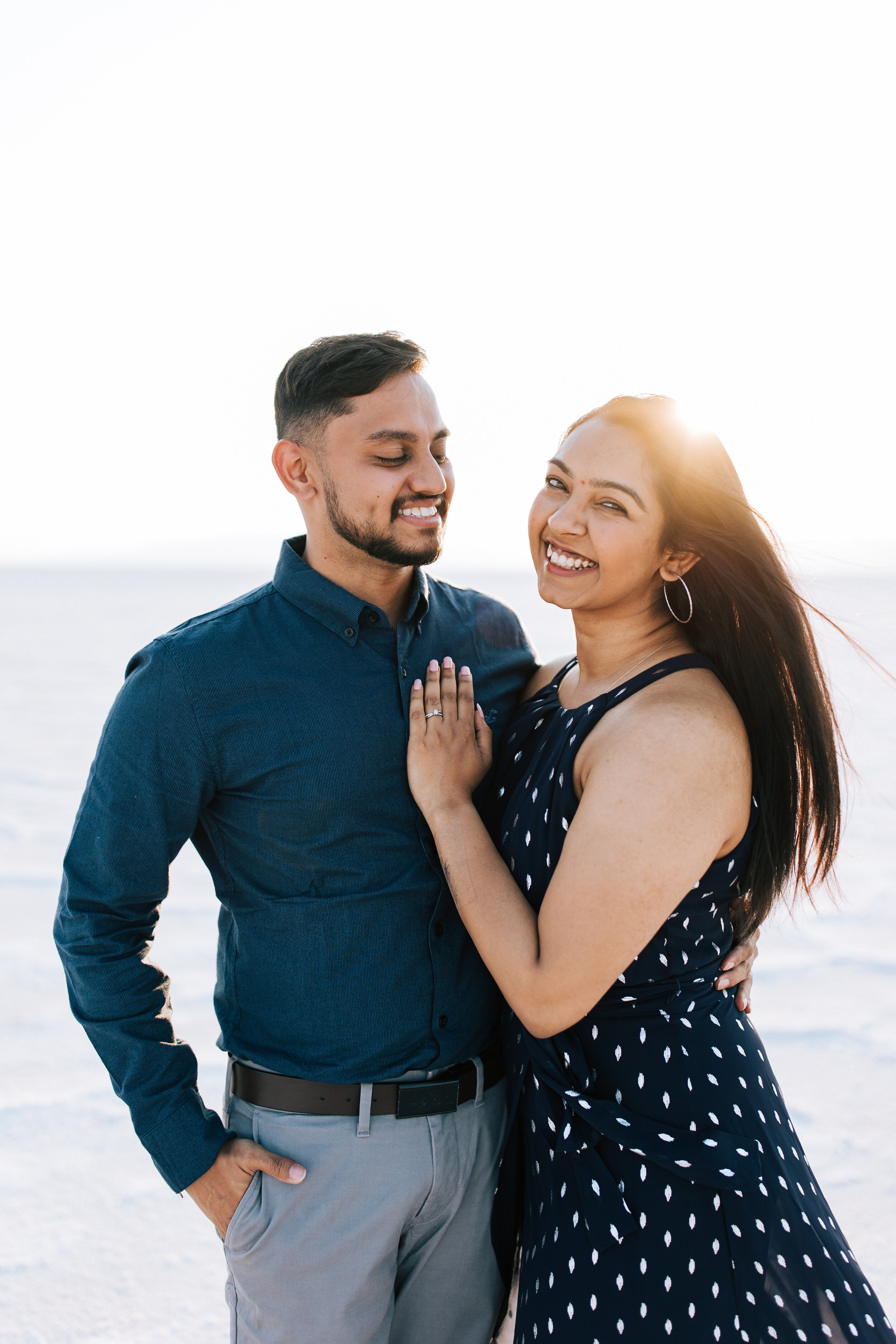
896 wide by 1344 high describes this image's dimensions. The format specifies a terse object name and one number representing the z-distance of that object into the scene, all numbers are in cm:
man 189
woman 165
